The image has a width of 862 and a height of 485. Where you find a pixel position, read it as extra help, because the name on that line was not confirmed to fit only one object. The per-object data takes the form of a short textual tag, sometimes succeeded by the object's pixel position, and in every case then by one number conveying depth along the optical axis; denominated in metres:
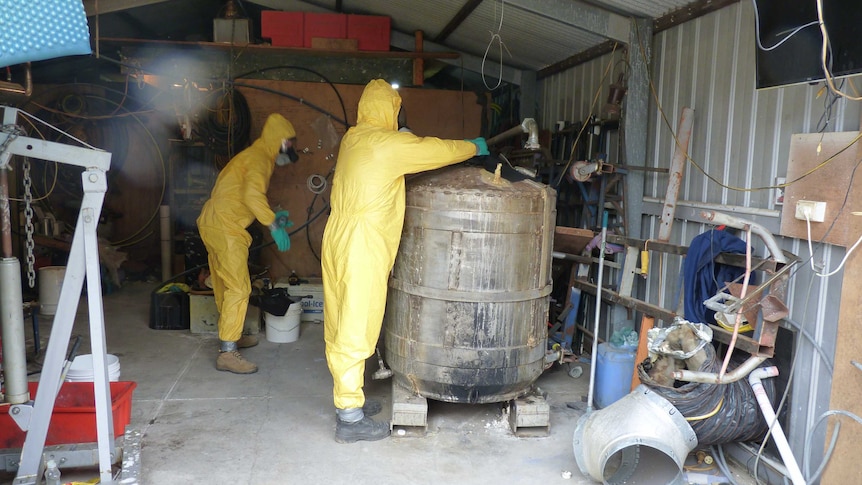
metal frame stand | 2.49
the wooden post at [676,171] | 4.04
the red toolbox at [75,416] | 2.90
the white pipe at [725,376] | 2.95
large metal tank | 3.65
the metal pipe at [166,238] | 7.68
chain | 2.58
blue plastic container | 4.05
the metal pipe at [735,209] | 3.30
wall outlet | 2.91
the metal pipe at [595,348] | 3.92
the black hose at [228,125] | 6.61
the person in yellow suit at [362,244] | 3.61
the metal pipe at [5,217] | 2.56
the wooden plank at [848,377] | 2.72
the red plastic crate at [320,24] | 6.77
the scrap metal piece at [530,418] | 3.79
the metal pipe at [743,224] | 2.99
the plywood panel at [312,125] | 6.86
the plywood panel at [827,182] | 2.77
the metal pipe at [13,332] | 2.59
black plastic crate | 5.96
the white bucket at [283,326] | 5.58
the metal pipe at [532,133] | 3.94
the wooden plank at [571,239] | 4.81
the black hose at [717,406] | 3.07
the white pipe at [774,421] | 2.81
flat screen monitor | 2.51
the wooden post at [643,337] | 3.86
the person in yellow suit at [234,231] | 4.79
